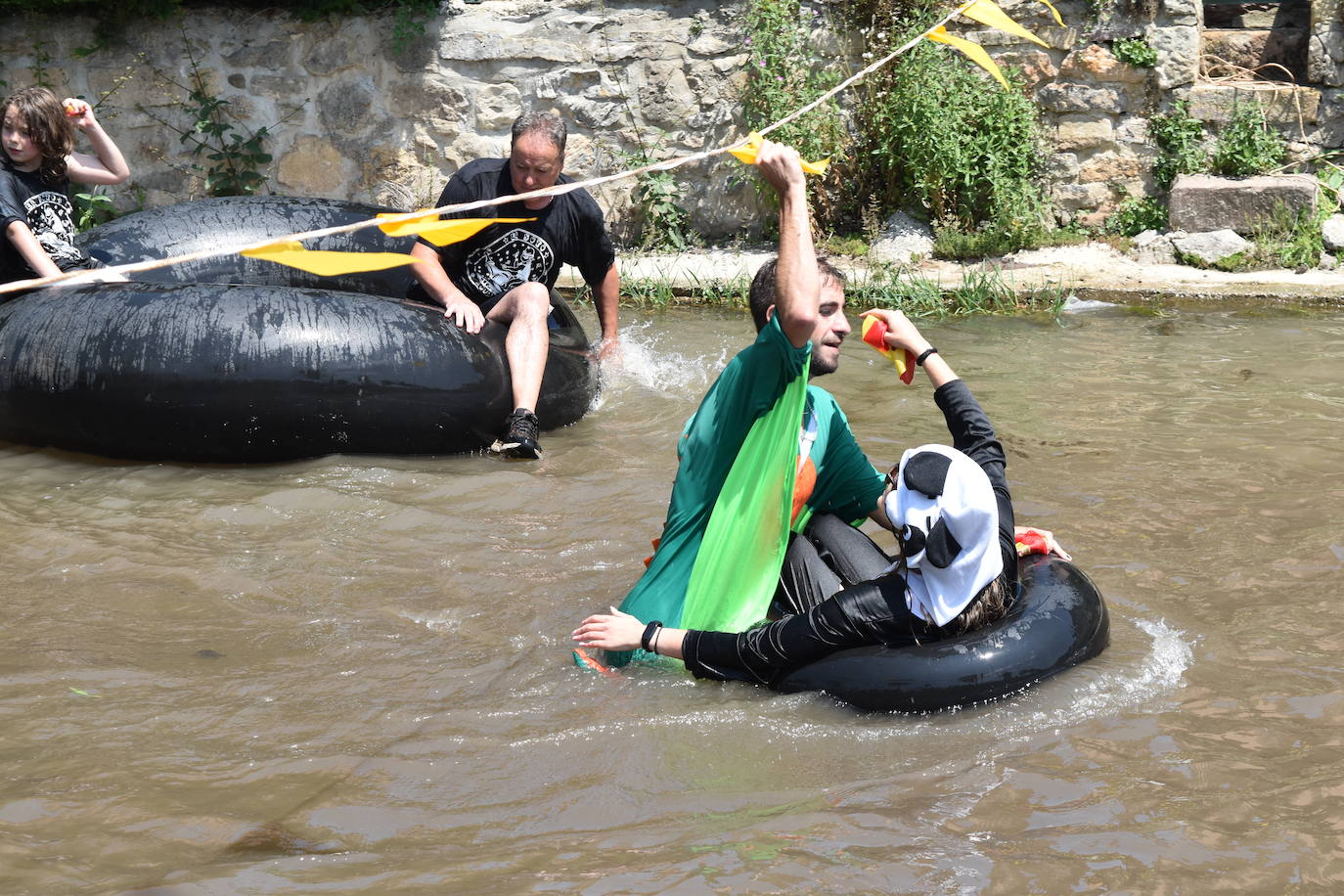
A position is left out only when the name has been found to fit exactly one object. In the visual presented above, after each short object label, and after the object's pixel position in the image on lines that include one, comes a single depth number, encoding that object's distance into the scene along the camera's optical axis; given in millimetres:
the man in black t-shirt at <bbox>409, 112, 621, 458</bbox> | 5566
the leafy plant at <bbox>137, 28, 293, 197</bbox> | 9023
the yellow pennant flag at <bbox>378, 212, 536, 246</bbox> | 3469
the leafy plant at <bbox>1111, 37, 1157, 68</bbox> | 8844
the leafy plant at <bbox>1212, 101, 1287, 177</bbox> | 8750
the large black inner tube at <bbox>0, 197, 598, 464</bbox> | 5270
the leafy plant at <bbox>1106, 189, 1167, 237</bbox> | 8922
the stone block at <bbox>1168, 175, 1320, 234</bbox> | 8375
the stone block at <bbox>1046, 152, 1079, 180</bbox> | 9125
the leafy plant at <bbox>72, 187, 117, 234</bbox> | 8773
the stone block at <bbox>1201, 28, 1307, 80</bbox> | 9242
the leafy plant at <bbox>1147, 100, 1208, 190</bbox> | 8852
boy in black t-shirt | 5500
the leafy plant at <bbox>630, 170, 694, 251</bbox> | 9172
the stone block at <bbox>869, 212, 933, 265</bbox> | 8828
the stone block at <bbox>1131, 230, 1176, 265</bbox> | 8547
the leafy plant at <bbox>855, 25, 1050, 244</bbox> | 8727
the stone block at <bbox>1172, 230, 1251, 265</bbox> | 8391
